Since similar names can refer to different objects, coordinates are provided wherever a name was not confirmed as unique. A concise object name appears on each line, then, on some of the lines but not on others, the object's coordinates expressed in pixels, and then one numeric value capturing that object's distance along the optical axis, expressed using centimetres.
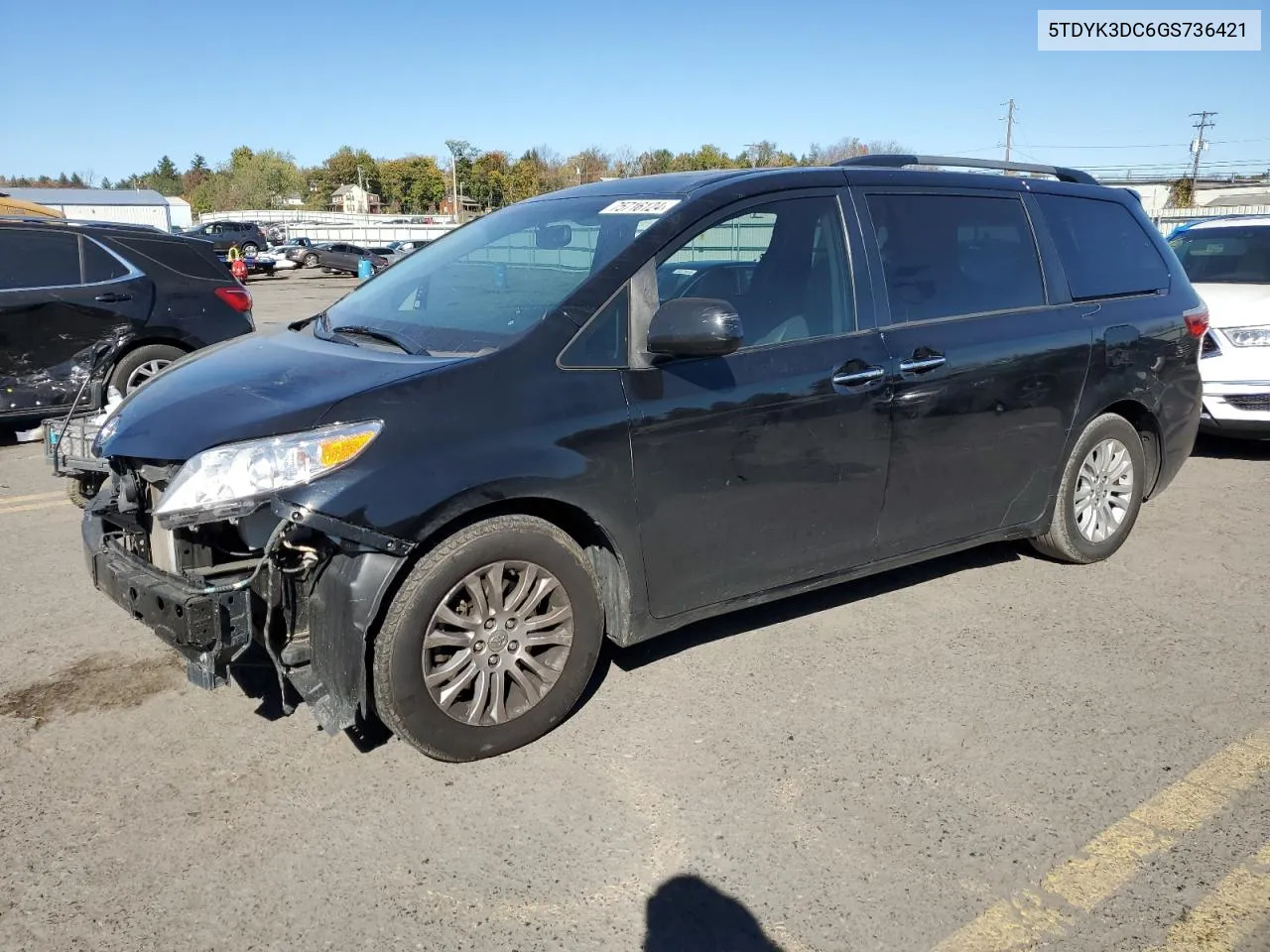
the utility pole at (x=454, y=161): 8650
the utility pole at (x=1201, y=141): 7278
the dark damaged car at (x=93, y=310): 753
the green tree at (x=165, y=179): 13188
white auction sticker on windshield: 372
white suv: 742
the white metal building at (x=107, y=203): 6412
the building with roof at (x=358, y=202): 11338
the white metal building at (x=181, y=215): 8169
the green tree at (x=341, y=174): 11629
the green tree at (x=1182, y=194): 5950
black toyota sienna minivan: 298
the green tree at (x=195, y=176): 13638
